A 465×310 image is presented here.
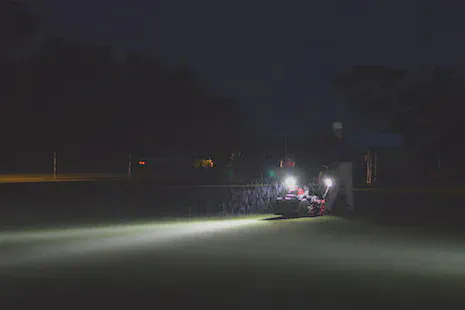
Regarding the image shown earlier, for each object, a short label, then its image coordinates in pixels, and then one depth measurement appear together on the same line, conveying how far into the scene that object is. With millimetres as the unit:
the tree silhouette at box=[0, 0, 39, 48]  62438
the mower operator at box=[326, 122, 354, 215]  18266
